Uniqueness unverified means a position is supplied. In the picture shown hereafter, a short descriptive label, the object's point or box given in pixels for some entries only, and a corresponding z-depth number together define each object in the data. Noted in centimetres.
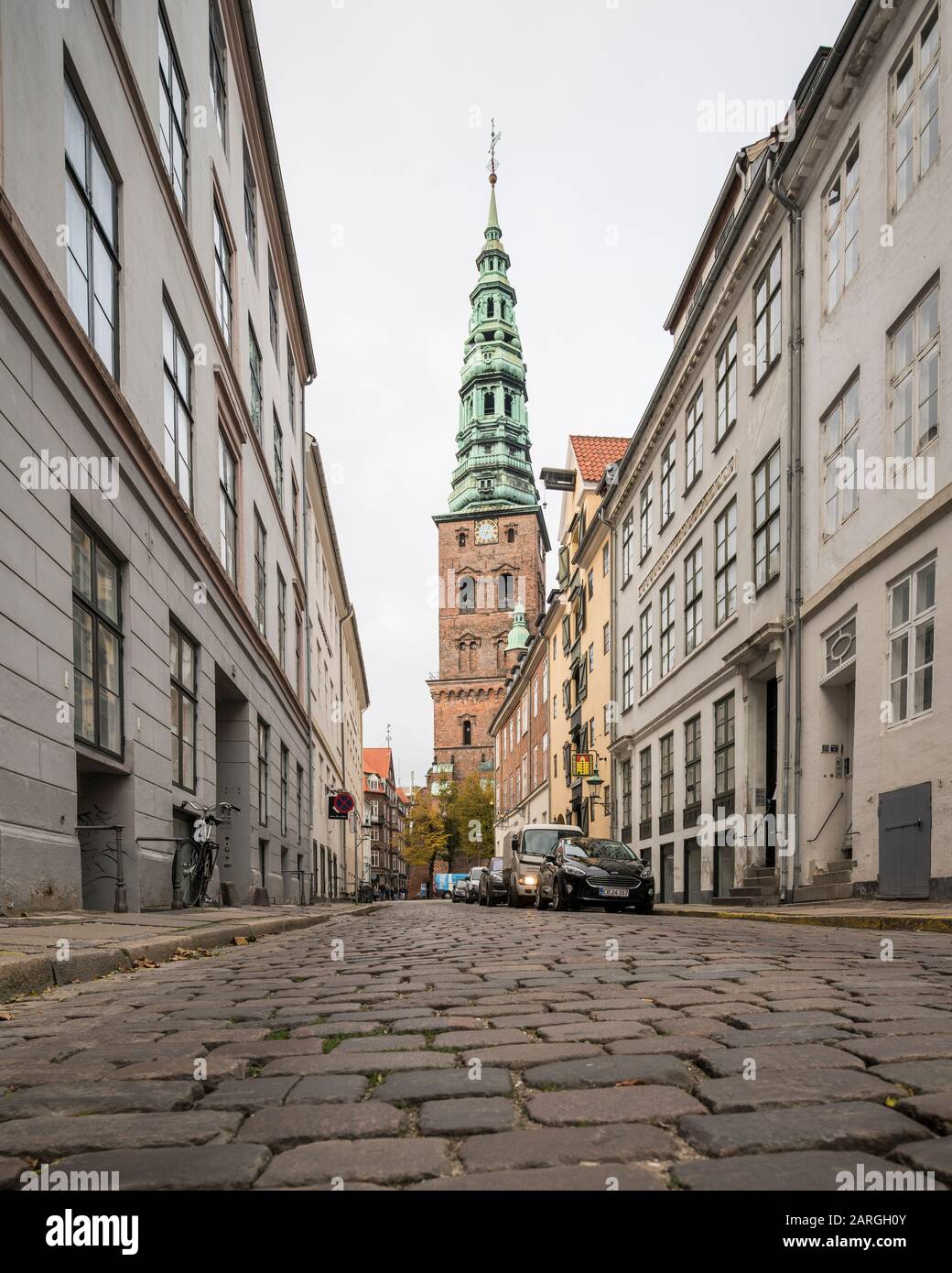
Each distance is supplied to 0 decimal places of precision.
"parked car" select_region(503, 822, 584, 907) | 2148
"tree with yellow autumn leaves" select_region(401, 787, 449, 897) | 7712
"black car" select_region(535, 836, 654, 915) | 1669
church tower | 9625
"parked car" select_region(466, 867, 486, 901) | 4281
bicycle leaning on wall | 1255
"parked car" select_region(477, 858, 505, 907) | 2648
